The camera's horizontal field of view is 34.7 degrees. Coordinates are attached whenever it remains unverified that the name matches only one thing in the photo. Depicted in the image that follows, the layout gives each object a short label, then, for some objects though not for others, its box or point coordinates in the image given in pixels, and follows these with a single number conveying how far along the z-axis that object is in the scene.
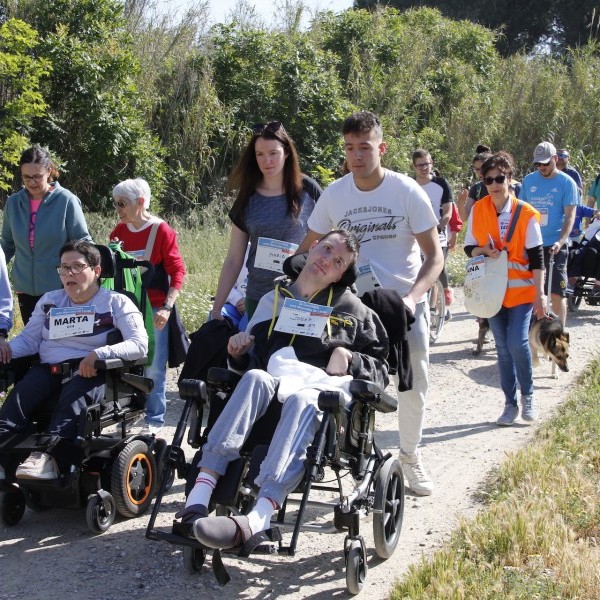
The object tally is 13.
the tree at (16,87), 11.70
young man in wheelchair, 4.14
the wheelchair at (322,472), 4.10
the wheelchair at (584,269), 11.98
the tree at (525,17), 38.22
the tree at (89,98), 13.56
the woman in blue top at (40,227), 6.57
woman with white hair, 6.76
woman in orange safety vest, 7.28
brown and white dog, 7.90
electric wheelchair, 5.03
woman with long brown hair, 5.91
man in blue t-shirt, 9.79
